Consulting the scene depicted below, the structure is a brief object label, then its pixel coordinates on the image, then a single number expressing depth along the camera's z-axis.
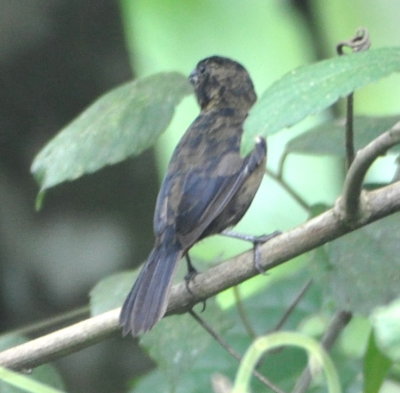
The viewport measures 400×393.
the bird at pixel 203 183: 5.77
